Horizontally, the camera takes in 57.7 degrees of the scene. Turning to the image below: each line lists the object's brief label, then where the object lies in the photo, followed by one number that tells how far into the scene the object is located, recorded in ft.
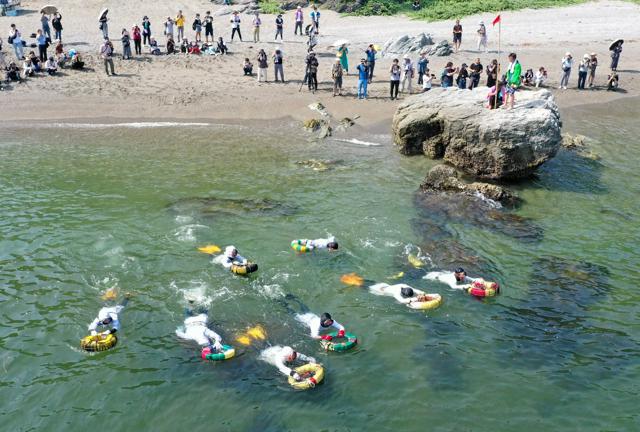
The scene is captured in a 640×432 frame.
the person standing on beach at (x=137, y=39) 120.37
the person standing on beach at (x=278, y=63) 112.47
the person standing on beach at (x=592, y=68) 116.67
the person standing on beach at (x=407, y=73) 111.04
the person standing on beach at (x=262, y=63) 112.27
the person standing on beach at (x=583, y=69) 115.78
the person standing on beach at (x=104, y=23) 123.03
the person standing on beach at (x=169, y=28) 127.93
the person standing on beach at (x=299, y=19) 140.36
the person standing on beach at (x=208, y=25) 127.15
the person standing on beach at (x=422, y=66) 113.80
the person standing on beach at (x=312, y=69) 109.50
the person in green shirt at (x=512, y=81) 79.87
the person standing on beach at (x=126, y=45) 118.01
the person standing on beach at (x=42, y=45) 110.36
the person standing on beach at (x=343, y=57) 115.17
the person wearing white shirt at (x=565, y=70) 114.32
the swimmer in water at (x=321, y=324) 48.43
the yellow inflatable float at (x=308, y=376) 42.80
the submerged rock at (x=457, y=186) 72.33
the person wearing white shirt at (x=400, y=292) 52.85
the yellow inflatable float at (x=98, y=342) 46.50
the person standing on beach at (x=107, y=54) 112.16
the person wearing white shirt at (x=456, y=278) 55.21
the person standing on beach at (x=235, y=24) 131.34
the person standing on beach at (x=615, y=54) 122.21
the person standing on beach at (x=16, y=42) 112.78
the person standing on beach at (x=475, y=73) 105.81
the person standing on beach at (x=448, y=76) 107.45
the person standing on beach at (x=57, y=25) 119.65
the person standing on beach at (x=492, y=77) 100.37
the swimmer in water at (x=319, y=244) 61.11
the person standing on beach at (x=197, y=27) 126.21
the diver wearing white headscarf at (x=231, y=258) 57.36
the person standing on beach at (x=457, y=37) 129.70
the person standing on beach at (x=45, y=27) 119.02
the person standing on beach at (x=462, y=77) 106.93
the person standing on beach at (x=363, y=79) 105.40
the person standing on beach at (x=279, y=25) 132.05
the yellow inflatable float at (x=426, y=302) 52.44
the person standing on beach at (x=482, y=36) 130.11
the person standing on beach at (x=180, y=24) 127.24
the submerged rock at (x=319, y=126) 99.55
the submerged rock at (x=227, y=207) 70.23
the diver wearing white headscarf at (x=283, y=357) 44.80
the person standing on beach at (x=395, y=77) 106.01
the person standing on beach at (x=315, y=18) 138.51
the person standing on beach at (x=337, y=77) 107.86
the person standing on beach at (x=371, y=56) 110.93
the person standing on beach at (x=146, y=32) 124.77
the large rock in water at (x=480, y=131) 76.13
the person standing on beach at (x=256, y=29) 132.05
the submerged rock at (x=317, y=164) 84.89
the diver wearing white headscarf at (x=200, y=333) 46.76
